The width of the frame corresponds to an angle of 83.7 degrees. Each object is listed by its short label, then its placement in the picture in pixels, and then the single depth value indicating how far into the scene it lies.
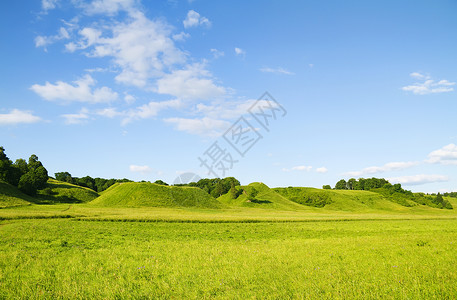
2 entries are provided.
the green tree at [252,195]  133.88
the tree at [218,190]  157.62
